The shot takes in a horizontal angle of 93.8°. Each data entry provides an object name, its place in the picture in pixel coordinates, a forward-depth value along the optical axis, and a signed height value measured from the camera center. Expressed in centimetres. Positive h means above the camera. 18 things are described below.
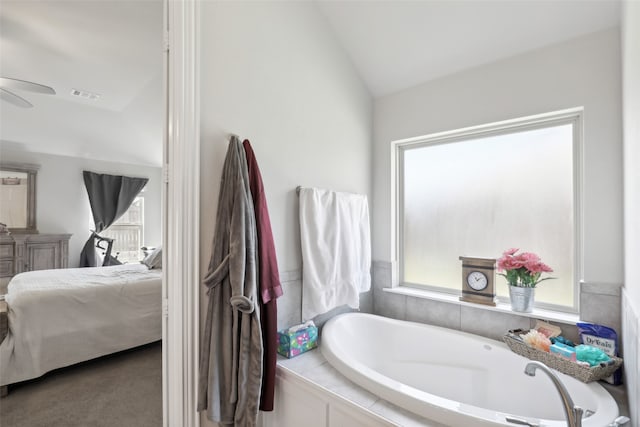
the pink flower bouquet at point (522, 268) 175 -31
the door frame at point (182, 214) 138 +1
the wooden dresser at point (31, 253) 414 -54
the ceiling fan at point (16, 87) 232 +103
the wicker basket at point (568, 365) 133 -70
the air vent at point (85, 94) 339 +141
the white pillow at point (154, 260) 353 -52
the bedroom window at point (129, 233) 535 -32
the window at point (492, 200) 183 +11
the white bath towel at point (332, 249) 185 -22
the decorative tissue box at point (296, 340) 162 -69
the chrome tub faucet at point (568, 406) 93 -59
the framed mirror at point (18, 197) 425 +28
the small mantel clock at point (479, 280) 197 -43
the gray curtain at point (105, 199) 486 +29
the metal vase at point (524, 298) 179 -50
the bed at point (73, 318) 231 -89
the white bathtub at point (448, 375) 115 -83
